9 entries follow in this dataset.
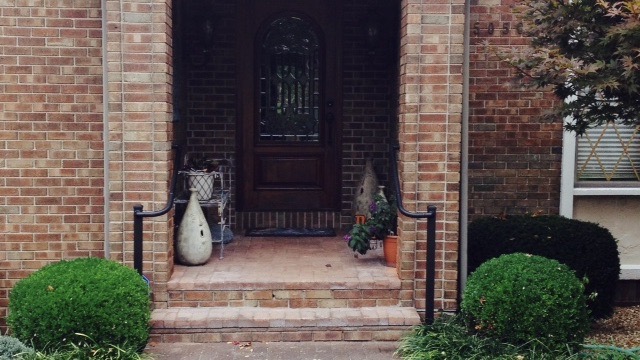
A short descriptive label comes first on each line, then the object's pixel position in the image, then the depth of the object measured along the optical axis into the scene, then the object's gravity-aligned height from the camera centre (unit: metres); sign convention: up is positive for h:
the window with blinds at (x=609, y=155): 7.03 -0.14
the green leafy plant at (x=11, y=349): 4.52 -1.37
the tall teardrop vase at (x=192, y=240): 6.05 -0.88
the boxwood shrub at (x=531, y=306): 4.79 -1.12
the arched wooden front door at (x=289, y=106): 7.59 +0.33
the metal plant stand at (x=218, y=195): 6.47 -0.57
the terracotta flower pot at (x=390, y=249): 6.12 -0.95
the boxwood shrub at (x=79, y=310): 4.61 -1.14
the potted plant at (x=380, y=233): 6.15 -0.82
